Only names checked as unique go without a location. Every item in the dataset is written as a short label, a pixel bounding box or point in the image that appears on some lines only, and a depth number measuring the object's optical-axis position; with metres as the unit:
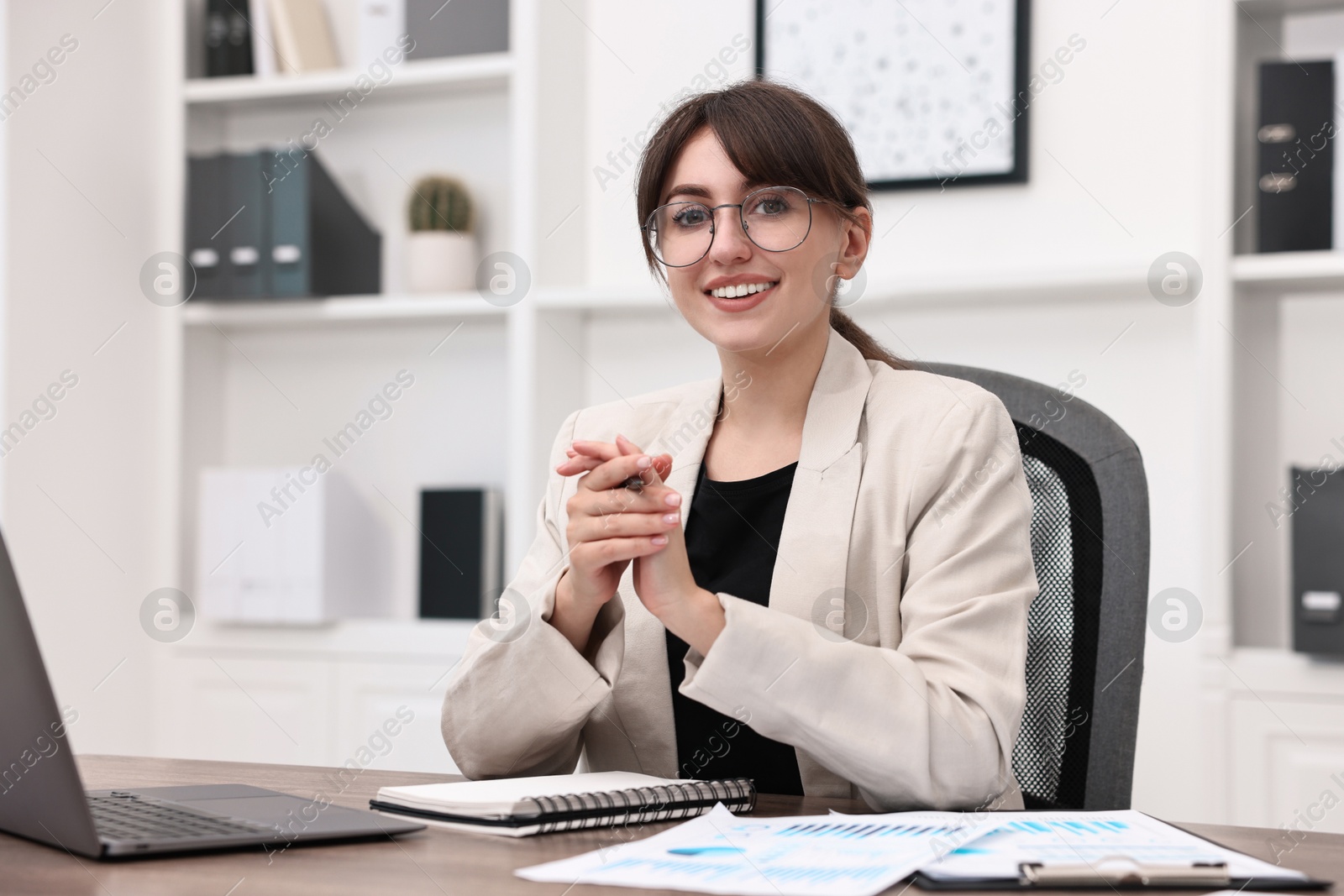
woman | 1.08
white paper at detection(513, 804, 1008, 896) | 0.72
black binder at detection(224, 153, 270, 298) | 2.79
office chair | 1.20
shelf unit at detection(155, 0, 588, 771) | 2.67
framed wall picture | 2.45
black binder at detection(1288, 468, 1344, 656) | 2.06
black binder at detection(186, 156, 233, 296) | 2.83
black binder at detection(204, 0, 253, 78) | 2.96
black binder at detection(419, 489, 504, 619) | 2.69
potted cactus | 2.80
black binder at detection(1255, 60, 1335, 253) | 2.16
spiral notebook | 0.89
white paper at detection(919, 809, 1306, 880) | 0.75
